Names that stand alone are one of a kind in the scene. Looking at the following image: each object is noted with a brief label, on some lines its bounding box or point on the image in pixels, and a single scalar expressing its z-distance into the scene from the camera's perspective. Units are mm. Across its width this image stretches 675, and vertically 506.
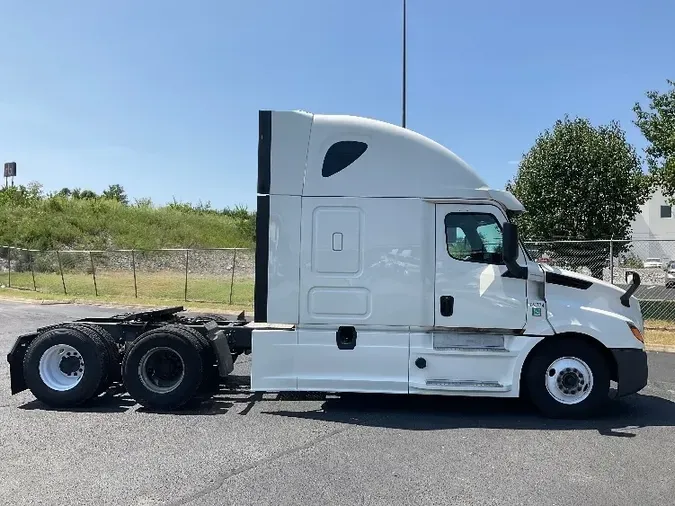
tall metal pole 14545
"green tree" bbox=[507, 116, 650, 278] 16875
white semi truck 6711
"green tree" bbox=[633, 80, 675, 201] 15383
